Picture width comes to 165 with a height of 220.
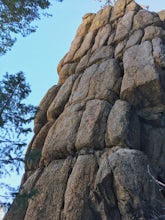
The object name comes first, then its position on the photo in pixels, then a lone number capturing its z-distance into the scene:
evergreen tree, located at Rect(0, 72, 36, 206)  9.00
